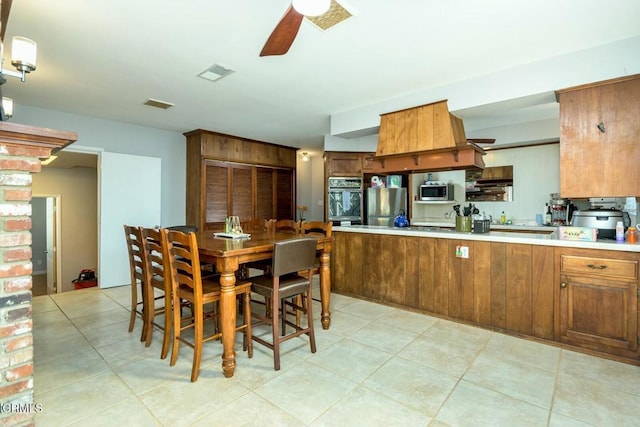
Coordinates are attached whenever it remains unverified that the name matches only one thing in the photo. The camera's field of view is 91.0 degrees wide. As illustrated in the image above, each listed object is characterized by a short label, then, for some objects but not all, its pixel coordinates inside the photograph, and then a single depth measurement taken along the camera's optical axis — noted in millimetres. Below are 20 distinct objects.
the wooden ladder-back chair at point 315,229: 3082
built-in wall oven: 5746
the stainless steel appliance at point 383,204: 5926
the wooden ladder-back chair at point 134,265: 2590
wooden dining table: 2104
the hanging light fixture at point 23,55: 1889
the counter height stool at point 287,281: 2211
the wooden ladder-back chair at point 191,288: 2057
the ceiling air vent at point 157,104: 3867
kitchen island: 2422
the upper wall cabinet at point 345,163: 5754
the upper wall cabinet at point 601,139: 2512
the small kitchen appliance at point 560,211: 4898
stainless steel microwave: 5926
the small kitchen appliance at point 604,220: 2779
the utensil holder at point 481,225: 3251
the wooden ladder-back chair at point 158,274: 2292
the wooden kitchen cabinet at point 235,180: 5371
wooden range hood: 3430
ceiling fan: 1571
